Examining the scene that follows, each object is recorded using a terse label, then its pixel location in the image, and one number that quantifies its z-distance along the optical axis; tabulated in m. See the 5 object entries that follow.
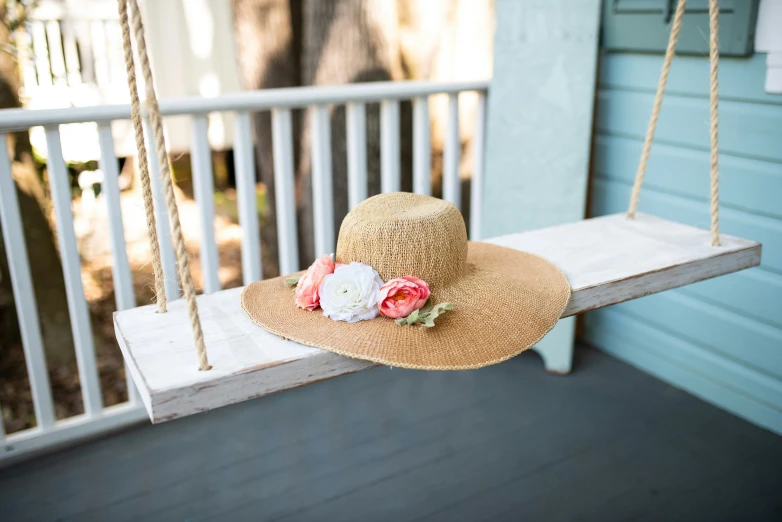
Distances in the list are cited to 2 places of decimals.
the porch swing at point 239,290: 1.08
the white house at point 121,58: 6.00
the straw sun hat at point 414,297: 1.18
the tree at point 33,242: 2.92
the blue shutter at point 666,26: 2.07
